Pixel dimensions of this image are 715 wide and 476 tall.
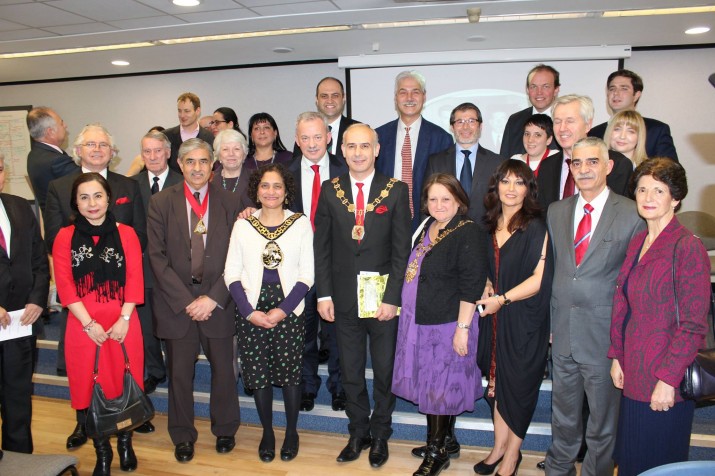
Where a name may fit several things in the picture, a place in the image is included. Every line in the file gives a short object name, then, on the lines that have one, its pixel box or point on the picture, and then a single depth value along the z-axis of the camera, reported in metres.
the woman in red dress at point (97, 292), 2.88
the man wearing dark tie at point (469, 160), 3.28
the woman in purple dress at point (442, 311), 2.69
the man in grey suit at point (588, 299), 2.42
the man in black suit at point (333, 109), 3.74
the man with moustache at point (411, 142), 3.52
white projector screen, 6.61
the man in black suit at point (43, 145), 3.81
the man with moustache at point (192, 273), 3.06
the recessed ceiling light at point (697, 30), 5.59
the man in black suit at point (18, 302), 2.85
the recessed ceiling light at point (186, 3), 4.43
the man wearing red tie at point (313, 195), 3.20
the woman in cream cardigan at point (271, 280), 2.95
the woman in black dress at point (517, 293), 2.62
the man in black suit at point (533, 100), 3.79
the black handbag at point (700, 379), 2.00
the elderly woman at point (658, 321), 2.04
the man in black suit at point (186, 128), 4.59
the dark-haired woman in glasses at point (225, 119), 4.85
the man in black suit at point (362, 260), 2.87
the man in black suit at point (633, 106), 3.37
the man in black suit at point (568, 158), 2.88
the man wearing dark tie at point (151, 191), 3.59
